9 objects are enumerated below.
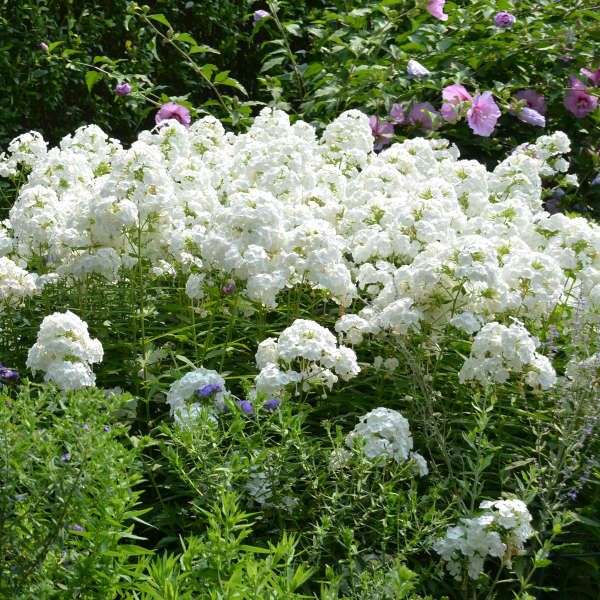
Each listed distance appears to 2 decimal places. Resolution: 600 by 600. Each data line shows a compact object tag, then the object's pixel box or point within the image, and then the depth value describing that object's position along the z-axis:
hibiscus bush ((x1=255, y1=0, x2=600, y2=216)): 5.77
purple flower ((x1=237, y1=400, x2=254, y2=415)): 2.66
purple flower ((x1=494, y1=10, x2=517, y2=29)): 5.77
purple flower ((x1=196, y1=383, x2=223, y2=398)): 2.80
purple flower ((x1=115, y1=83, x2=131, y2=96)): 6.04
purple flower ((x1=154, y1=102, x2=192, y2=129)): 5.80
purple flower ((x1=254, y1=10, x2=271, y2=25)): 6.53
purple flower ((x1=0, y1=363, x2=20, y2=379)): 3.12
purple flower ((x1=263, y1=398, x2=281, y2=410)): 2.72
